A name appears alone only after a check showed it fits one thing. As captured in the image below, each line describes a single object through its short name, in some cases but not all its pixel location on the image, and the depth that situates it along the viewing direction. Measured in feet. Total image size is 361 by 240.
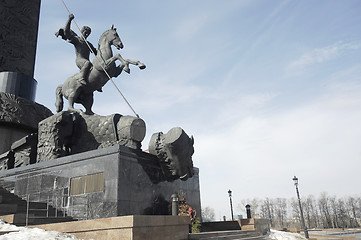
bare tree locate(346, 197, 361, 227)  237.31
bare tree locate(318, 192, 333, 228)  238.68
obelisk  65.67
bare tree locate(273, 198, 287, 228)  295.97
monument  32.55
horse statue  45.27
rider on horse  47.21
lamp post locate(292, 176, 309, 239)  74.43
